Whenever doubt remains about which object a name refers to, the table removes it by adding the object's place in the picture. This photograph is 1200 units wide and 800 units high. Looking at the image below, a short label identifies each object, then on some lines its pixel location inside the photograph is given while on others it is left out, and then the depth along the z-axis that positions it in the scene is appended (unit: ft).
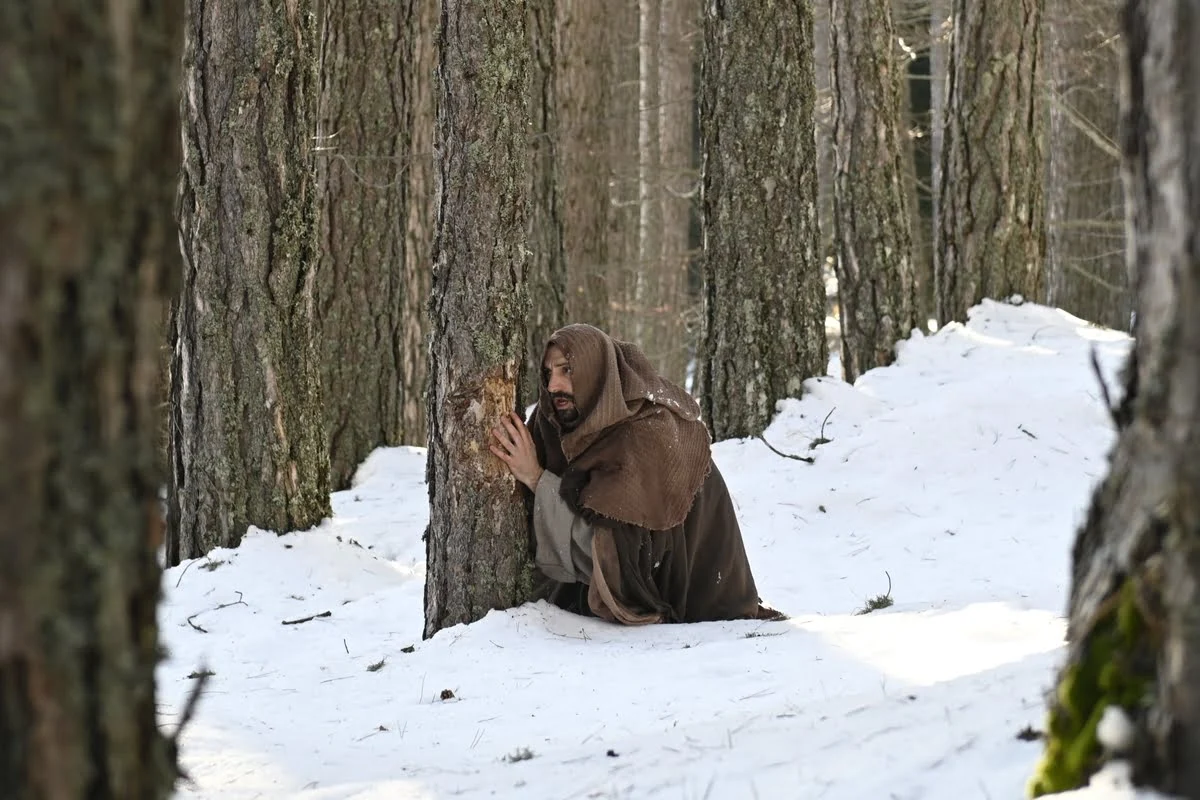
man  36.52
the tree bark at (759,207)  54.34
